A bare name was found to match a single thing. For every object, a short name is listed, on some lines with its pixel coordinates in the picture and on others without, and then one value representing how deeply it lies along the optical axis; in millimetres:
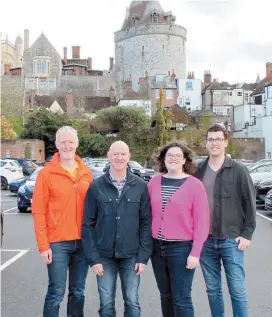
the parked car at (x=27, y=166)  32088
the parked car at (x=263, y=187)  18922
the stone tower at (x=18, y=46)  146775
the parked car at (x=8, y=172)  27727
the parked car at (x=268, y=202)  16614
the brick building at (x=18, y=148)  48562
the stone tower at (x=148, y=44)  97062
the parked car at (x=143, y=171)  30631
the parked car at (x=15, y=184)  24794
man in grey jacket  5086
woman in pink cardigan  4789
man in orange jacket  4965
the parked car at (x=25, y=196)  17391
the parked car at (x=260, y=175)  21419
